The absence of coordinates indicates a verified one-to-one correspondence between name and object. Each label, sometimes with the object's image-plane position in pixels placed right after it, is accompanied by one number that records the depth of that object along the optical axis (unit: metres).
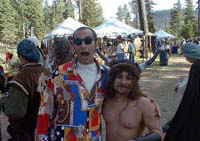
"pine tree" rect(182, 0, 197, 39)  43.08
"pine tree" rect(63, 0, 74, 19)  62.27
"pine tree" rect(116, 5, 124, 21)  123.03
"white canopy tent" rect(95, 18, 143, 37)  15.51
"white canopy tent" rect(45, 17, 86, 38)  15.08
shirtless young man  2.18
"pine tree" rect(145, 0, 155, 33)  45.38
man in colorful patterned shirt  2.20
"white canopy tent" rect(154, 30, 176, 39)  26.75
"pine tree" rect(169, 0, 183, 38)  70.41
